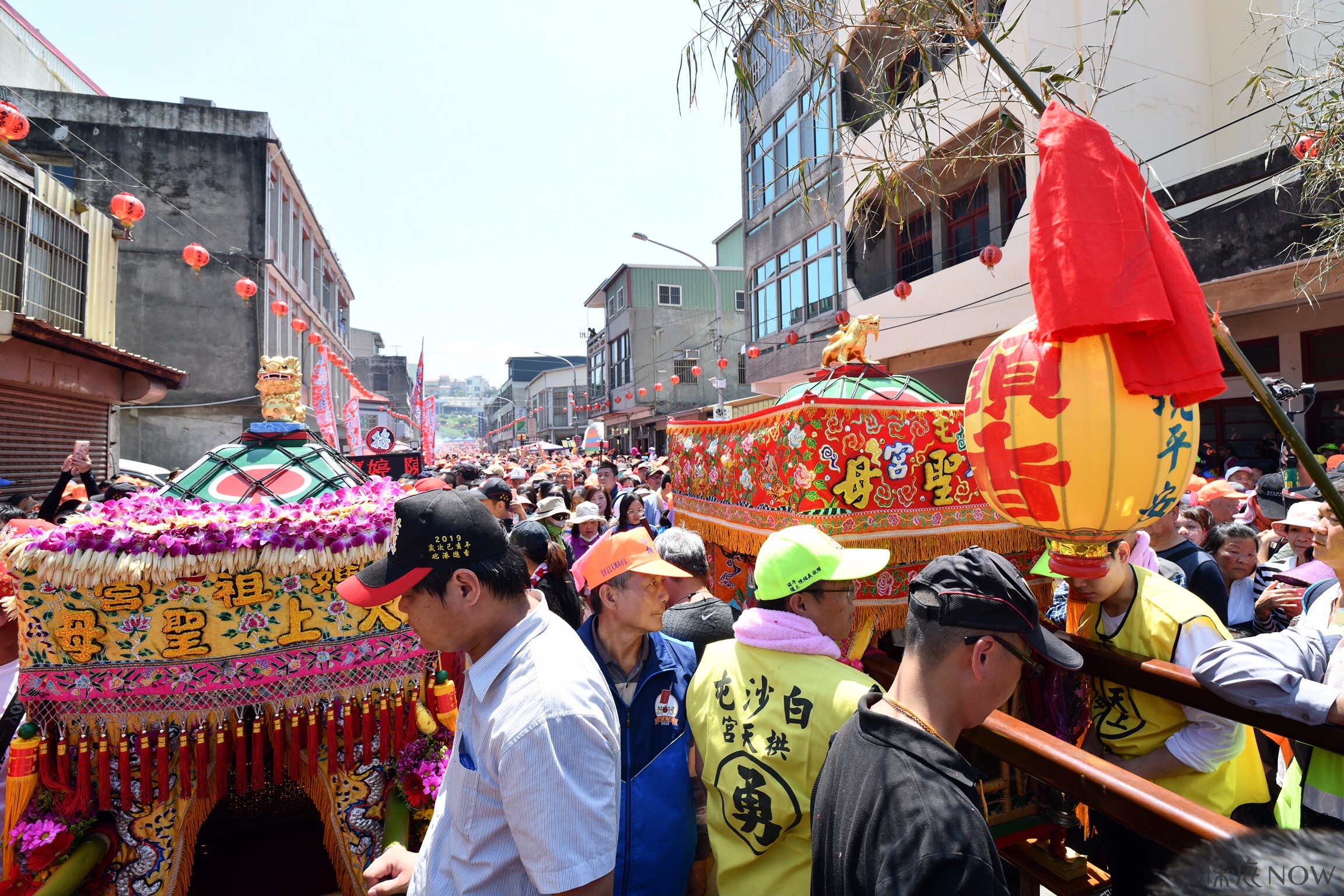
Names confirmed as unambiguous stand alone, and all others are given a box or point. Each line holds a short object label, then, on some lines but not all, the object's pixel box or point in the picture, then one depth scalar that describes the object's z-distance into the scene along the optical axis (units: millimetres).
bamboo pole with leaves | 1865
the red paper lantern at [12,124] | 6637
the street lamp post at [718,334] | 21078
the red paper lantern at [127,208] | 9047
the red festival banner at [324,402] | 19734
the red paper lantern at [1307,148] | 3472
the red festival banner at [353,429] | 21797
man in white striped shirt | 1459
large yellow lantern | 2059
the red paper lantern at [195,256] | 11602
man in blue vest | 2363
